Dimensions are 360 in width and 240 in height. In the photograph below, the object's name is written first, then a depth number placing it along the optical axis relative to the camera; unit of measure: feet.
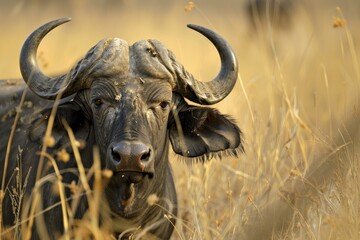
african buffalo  34.58
